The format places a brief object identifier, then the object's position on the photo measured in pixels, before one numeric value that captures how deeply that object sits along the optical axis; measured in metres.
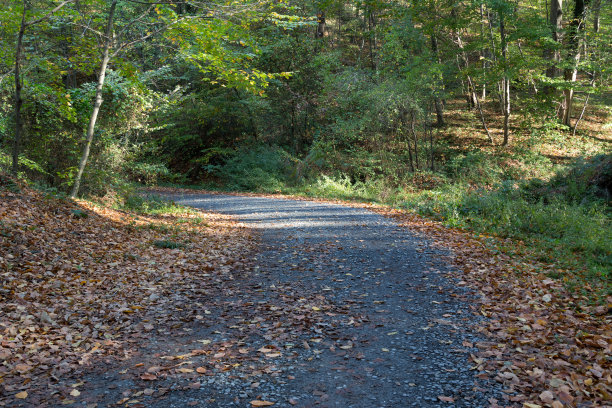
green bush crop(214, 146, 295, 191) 19.48
